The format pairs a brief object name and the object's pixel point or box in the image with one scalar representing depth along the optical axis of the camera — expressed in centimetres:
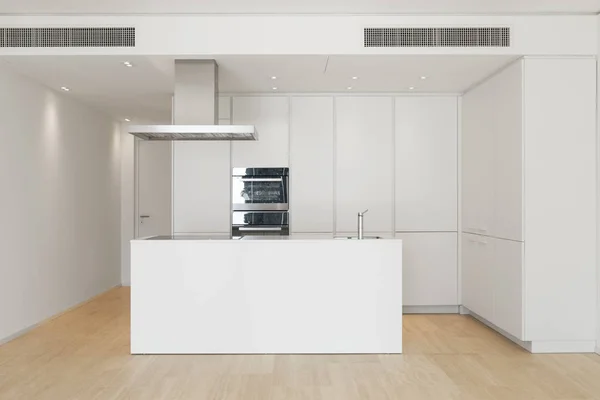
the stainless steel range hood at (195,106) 449
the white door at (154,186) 782
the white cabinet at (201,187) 573
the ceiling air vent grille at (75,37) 421
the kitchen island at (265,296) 412
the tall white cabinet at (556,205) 422
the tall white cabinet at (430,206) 573
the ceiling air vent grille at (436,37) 425
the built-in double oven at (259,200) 575
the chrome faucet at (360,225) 441
